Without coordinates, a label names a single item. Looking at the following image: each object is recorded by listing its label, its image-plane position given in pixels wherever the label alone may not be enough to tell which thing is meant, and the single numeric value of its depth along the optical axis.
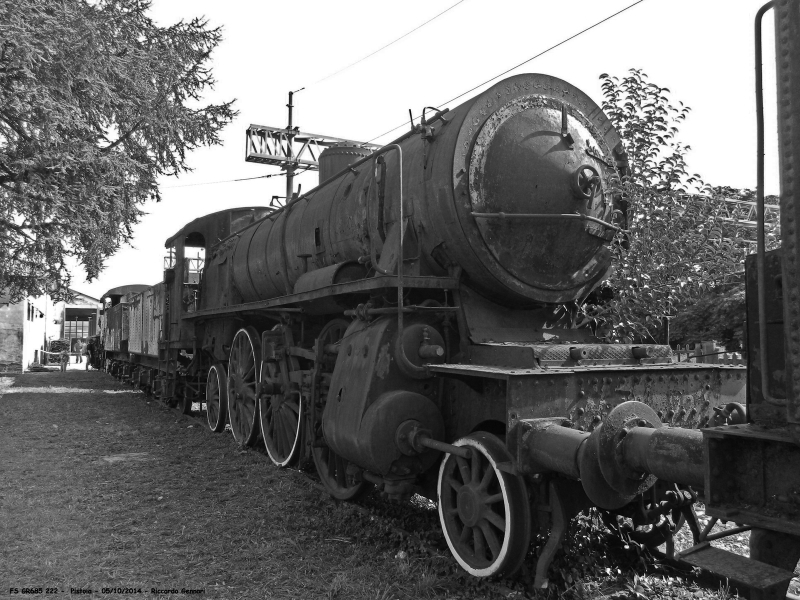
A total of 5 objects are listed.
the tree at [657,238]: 5.39
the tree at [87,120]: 10.67
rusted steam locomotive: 3.66
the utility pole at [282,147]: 16.12
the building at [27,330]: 27.02
